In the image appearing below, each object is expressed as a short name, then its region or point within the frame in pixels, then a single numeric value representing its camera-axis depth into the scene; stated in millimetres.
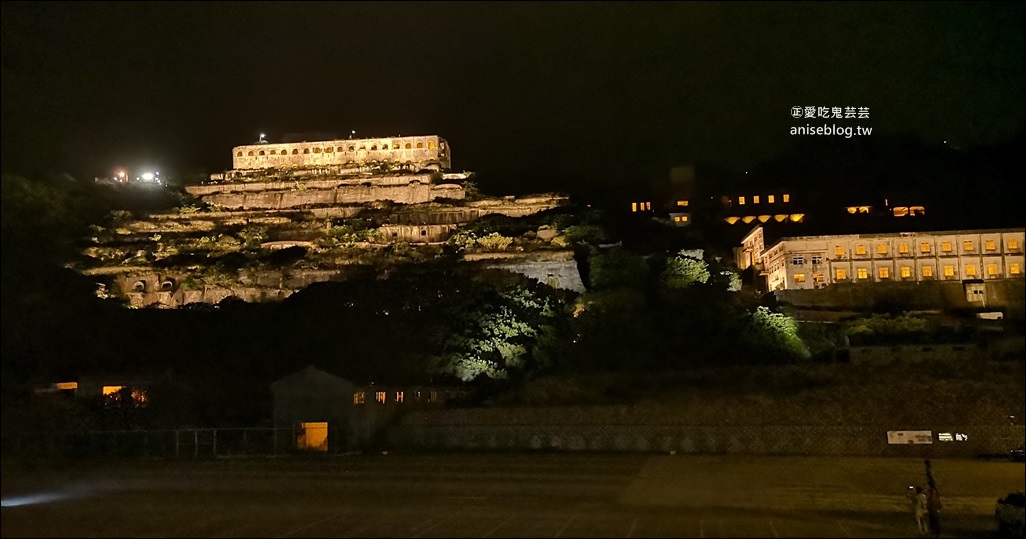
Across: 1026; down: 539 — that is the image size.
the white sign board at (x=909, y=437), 32906
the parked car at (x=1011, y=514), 16516
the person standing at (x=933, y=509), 16719
